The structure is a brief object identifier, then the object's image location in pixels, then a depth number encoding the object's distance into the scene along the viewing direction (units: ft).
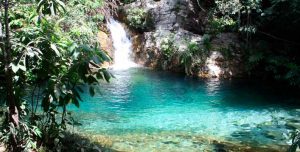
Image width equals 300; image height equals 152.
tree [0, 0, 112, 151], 12.41
